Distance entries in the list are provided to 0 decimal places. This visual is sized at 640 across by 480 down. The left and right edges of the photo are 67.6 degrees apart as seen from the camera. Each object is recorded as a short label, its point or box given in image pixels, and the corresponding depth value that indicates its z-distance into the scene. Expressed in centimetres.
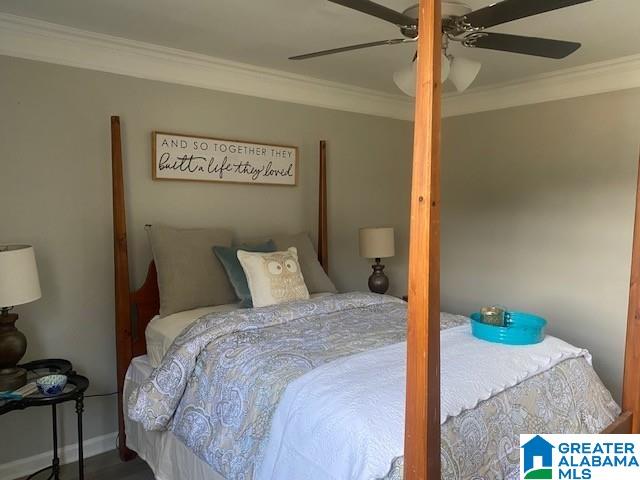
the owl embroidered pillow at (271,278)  259
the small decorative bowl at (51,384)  209
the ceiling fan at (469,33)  153
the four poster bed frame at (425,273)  105
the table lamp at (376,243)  359
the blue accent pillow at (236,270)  270
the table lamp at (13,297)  203
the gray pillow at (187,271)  264
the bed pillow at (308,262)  307
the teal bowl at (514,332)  204
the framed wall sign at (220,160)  289
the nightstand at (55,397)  202
